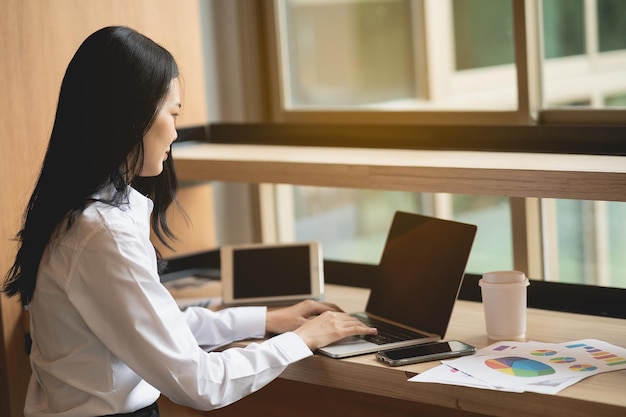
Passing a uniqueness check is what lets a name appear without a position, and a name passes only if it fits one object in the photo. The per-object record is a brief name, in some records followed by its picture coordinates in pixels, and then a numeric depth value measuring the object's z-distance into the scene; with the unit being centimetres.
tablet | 296
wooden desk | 230
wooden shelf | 256
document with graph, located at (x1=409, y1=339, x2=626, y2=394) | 235
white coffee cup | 261
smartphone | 248
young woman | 232
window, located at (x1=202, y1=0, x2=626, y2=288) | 311
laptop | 261
